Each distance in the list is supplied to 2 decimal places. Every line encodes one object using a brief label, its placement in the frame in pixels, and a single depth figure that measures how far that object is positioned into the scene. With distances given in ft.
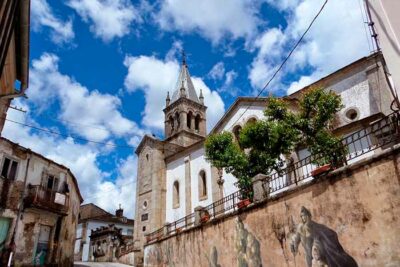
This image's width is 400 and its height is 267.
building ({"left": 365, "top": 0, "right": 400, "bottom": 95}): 27.02
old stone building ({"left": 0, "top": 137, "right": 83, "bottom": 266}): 61.93
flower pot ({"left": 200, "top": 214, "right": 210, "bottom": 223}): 60.15
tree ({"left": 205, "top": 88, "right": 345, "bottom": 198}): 57.82
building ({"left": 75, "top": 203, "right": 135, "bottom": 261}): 135.54
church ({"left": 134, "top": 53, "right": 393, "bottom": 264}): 69.82
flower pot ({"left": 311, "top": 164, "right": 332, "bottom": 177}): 37.52
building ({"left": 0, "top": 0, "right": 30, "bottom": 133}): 22.10
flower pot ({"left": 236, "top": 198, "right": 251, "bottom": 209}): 50.01
